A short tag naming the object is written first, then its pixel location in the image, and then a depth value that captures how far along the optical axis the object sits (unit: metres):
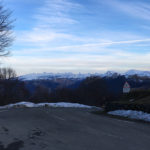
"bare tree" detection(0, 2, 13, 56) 15.27
